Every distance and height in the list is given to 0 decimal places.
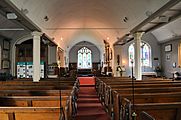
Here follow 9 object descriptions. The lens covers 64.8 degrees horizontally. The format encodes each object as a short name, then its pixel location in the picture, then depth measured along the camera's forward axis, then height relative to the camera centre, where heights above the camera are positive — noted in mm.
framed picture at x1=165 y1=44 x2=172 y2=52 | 9210 +981
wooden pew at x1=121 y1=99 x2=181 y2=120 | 1802 -608
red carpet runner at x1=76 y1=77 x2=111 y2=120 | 3476 -1295
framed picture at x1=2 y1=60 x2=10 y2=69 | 7909 -12
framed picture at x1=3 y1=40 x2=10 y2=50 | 8017 +1108
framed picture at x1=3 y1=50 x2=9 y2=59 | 8090 +566
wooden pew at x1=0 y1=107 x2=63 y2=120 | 1705 -604
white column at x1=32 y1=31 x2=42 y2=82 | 5418 +173
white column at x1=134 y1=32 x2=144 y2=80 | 5833 +312
